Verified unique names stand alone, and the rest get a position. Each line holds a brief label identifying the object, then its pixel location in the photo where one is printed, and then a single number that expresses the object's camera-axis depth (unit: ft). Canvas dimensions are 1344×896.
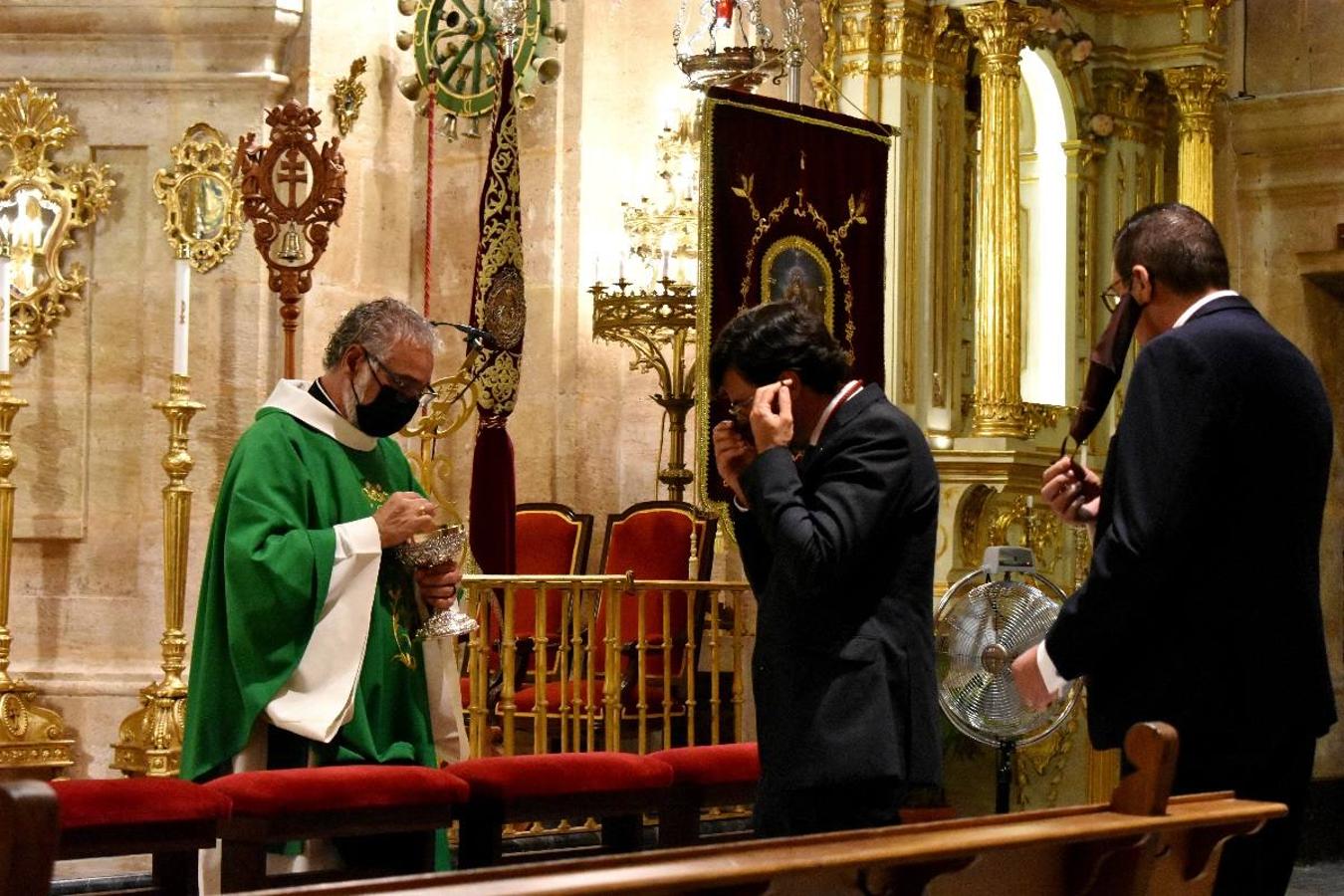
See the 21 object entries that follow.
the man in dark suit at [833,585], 11.94
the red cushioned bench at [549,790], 16.15
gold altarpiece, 31.45
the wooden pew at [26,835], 7.63
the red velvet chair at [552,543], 30.42
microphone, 23.40
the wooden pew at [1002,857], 9.17
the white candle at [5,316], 24.93
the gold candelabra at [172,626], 26.16
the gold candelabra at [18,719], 26.05
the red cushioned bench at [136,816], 13.92
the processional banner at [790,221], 25.88
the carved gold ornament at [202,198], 29.17
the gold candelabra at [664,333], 30.81
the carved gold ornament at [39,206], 29.99
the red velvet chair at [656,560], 29.17
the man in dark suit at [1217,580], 11.94
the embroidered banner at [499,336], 25.68
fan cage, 23.21
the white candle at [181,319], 25.30
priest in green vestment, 15.44
